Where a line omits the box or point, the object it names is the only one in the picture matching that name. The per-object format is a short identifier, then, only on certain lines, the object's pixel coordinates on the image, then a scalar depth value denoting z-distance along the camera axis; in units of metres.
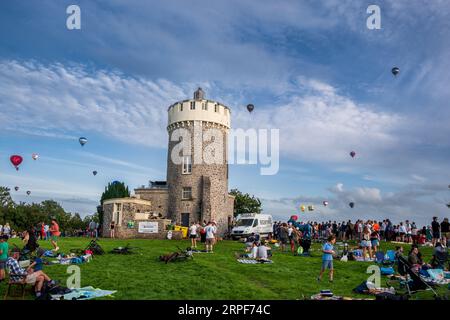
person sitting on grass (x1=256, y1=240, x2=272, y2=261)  17.47
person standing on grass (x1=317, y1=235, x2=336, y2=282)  13.19
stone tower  38.59
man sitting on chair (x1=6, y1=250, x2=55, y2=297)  10.05
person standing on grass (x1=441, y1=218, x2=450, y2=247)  22.20
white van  32.50
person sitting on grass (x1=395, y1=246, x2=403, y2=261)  12.65
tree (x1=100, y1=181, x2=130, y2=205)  48.94
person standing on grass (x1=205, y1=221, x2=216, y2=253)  20.42
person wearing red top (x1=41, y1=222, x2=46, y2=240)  27.68
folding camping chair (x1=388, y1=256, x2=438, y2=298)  10.59
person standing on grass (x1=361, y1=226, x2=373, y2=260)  19.27
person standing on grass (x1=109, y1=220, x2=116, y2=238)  34.50
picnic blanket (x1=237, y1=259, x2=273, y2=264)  16.86
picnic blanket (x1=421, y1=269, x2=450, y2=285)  13.52
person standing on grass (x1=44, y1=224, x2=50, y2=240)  29.64
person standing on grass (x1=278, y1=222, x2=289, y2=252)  23.31
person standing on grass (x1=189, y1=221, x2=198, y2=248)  21.71
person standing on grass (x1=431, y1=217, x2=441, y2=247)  22.88
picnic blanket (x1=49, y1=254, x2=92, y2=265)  15.24
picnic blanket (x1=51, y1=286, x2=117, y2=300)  9.51
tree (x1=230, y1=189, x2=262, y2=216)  64.00
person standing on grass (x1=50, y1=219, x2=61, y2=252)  18.84
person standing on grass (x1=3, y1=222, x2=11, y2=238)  31.05
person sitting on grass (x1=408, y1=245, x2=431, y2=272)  14.55
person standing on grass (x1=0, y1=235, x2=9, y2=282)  11.77
